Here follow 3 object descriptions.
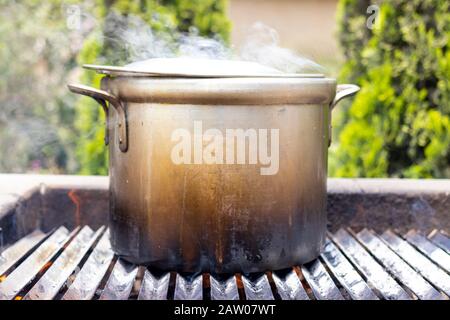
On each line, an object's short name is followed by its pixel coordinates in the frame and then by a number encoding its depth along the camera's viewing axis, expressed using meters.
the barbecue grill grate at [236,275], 1.47
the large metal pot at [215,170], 1.49
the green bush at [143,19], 3.21
